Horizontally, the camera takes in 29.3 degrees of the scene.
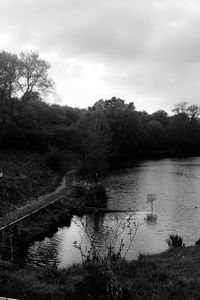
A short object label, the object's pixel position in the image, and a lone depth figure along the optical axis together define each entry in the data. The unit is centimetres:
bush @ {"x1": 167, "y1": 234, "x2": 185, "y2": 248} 1866
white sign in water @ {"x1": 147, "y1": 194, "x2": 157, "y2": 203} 3247
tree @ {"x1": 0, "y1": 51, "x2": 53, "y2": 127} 5541
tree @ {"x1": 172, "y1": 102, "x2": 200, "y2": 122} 11756
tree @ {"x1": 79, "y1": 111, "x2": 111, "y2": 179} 4353
